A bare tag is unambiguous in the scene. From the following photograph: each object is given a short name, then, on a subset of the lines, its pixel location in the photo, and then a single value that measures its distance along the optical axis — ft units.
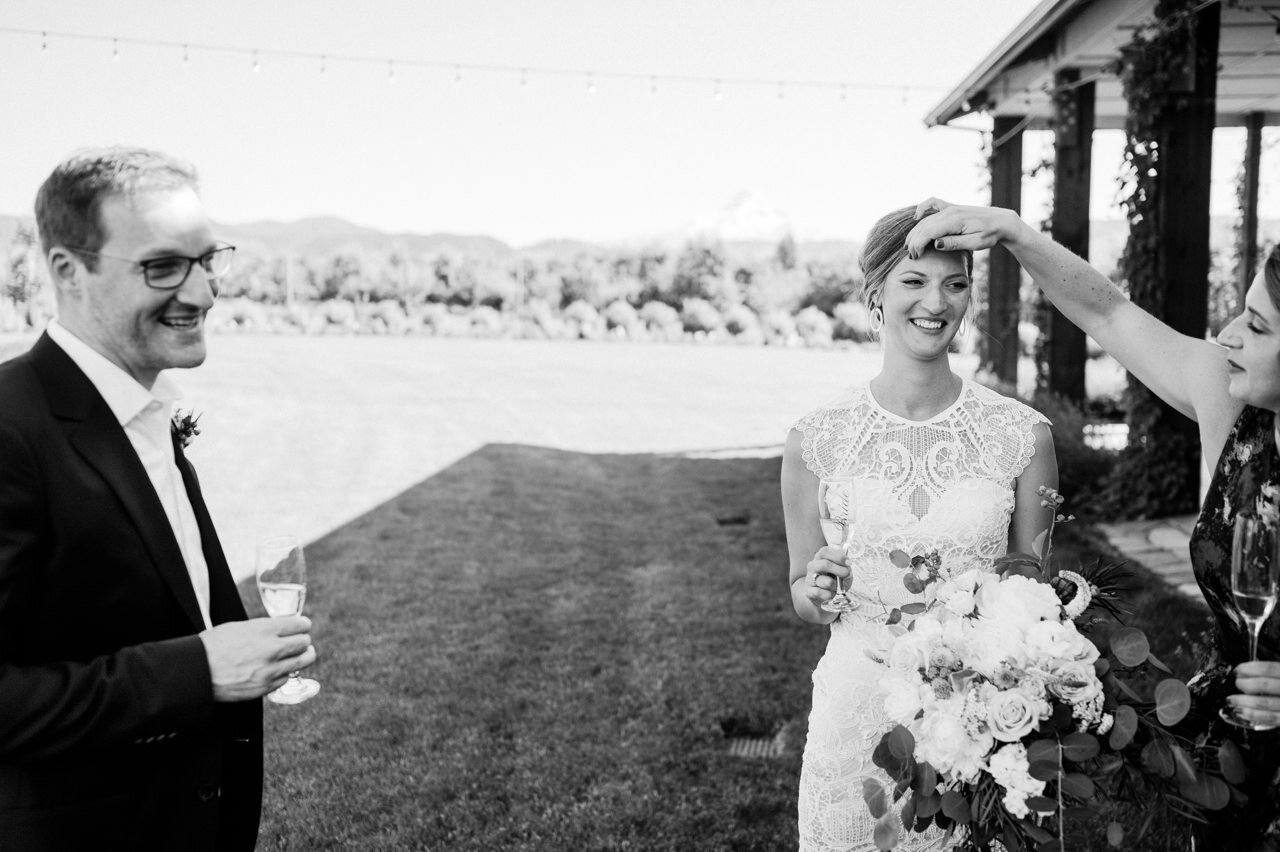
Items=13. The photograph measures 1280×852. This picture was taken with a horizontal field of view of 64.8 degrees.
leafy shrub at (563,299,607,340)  107.86
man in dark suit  5.48
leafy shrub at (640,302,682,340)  109.92
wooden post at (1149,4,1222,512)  24.54
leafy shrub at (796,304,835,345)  104.12
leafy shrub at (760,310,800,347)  105.40
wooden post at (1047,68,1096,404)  32.63
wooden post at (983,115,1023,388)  41.73
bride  7.85
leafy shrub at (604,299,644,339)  108.88
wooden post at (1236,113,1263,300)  42.52
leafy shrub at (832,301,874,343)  103.60
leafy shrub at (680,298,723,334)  109.60
